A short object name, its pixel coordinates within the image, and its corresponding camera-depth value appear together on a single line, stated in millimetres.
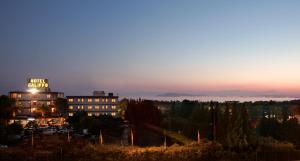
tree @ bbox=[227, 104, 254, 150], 15189
